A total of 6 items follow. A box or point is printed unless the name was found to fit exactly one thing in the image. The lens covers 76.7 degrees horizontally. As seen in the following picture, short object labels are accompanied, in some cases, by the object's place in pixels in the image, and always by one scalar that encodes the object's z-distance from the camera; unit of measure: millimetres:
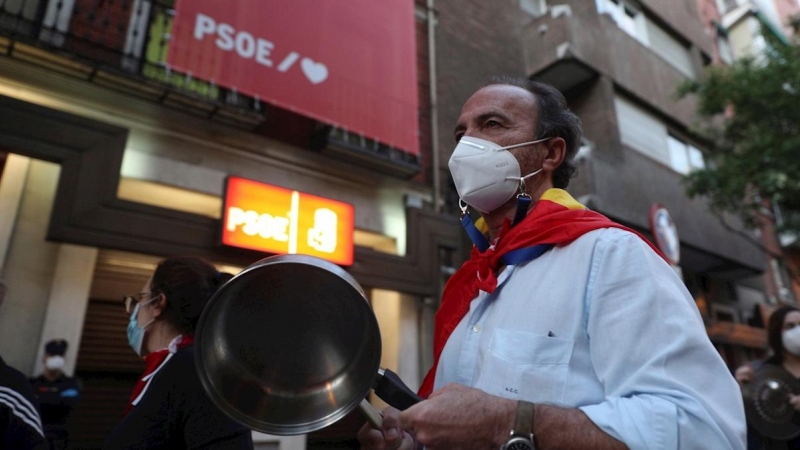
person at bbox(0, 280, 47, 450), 2287
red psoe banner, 6121
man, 1013
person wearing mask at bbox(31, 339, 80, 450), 4418
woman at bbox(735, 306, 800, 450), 3963
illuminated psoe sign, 6262
